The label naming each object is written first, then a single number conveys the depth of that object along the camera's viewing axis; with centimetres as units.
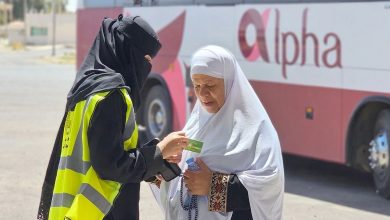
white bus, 1274
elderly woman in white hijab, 526
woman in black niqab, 493
